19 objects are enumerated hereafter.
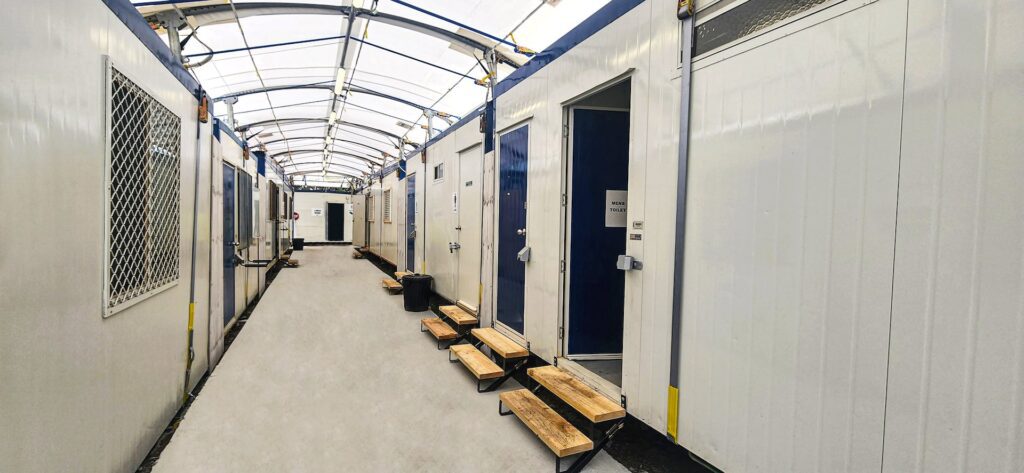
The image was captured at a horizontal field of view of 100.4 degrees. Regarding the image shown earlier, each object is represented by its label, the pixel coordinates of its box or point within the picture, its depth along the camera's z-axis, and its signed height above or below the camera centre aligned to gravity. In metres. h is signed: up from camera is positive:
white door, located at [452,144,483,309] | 5.18 +0.01
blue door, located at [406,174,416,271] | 8.12 -0.03
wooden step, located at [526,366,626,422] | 2.51 -1.10
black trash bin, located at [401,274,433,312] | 6.34 -1.05
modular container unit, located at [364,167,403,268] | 10.04 +0.13
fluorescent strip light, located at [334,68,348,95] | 5.90 +1.99
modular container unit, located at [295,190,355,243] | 19.83 +0.13
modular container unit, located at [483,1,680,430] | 2.44 +0.19
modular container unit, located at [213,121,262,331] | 4.61 +0.02
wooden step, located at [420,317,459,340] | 4.66 -1.21
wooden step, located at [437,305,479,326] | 4.81 -1.09
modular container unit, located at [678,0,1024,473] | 1.26 -0.03
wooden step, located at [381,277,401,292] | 7.76 -1.18
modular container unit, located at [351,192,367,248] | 15.40 +0.00
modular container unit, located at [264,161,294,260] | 9.45 +0.22
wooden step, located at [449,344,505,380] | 3.49 -1.21
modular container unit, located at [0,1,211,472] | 1.38 -0.11
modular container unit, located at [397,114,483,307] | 5.27 +0.17
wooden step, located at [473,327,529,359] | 3.67 -1.10
